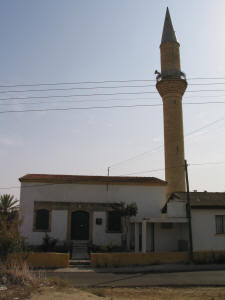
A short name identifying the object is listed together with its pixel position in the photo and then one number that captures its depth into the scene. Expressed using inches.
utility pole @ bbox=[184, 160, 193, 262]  726.5
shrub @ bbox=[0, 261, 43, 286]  397.7
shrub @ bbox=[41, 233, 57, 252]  835.4
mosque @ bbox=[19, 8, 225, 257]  802.2
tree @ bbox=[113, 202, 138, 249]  855.7
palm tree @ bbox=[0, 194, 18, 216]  870.4
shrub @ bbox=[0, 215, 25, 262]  450.9
